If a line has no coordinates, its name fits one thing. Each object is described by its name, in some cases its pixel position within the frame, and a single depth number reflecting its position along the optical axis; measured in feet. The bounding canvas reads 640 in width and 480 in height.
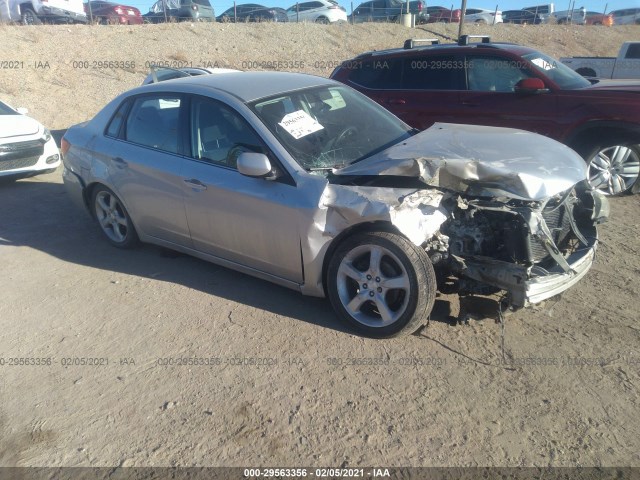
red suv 20.92
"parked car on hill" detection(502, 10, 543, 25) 105.47
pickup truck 43.98
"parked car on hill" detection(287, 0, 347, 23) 86.89
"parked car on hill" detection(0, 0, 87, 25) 68.08
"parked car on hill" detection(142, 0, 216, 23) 78.74
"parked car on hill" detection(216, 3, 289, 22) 84.99
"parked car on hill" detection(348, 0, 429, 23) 90.17
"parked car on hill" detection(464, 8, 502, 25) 100.95
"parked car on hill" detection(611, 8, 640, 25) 110.52
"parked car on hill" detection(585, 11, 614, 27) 107.24
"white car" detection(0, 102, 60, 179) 25.68
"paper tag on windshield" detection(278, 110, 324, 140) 13.53
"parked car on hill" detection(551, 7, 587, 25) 107.04
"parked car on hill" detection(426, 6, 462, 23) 97.76
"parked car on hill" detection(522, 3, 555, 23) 111.96
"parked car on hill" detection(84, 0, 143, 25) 75.00
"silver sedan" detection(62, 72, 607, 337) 11.55
